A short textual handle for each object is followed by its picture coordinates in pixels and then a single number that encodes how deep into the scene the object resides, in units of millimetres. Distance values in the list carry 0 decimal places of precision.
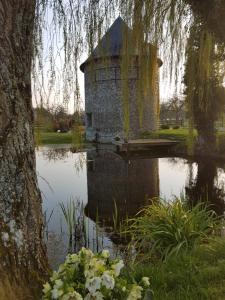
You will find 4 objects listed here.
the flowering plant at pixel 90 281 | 1376
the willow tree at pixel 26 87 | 1738
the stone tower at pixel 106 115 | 20609
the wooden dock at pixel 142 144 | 17288
